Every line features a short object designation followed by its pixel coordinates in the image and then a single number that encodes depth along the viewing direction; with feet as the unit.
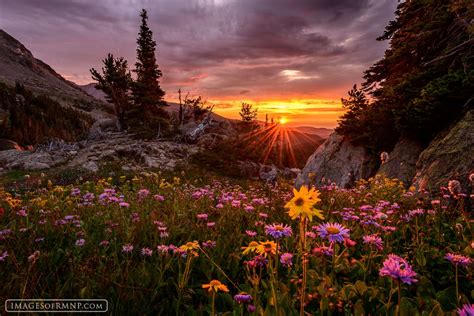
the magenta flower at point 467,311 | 2.89
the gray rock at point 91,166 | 49.38
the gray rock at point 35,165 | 52.14
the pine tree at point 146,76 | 100.72
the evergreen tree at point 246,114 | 172.45
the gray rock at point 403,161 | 28.45
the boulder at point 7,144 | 70.18
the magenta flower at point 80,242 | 8.64
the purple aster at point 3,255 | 7.28
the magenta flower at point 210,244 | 8.38
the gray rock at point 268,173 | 62.59
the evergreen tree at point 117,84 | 99.45
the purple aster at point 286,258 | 6.11
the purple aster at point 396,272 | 3.68
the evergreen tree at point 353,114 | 38.25
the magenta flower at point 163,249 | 7.44
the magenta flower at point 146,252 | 7.95
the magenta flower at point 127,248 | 7.88
